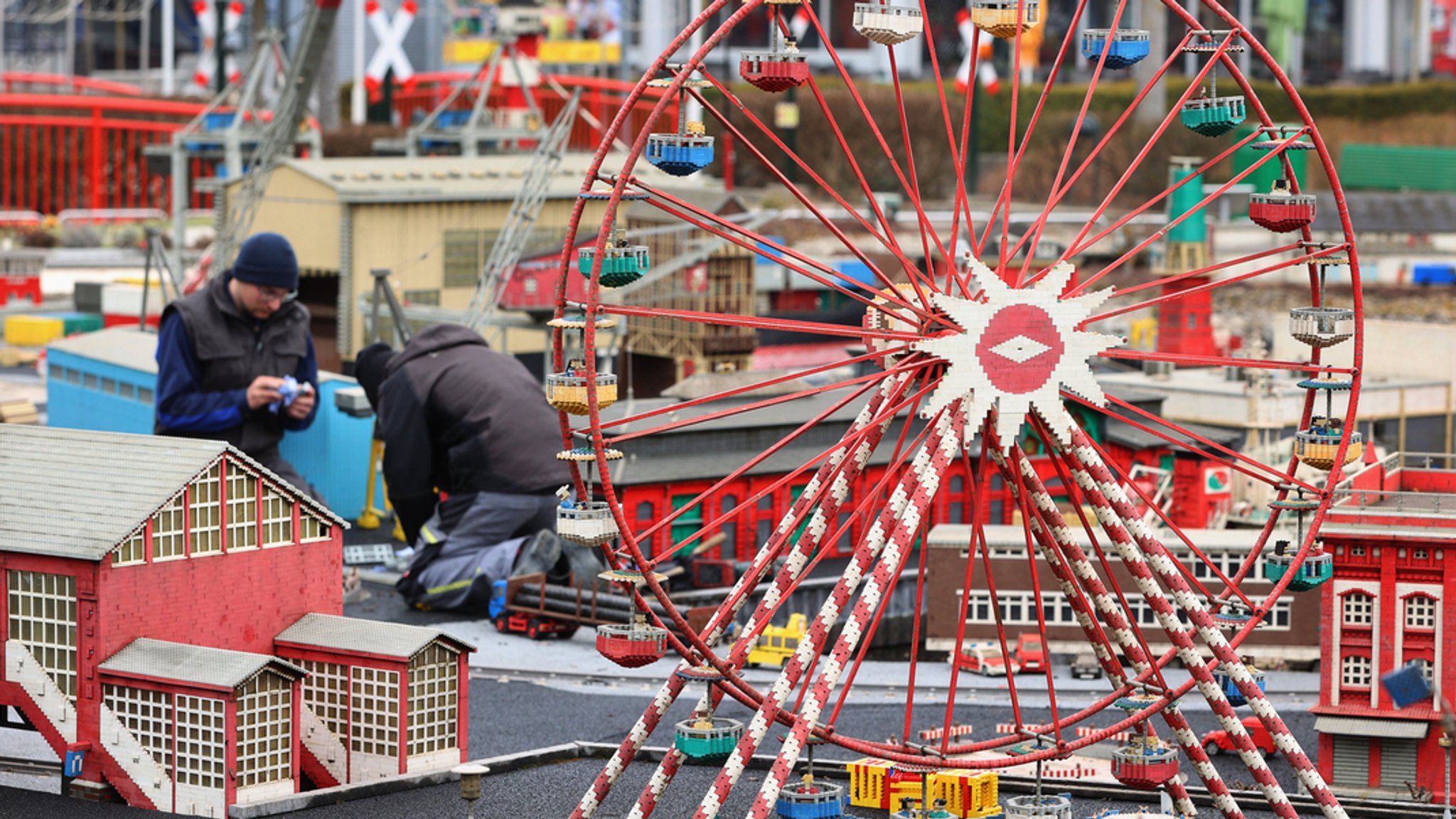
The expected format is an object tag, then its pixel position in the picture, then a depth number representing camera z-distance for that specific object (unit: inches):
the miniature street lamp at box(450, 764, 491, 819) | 732.0
